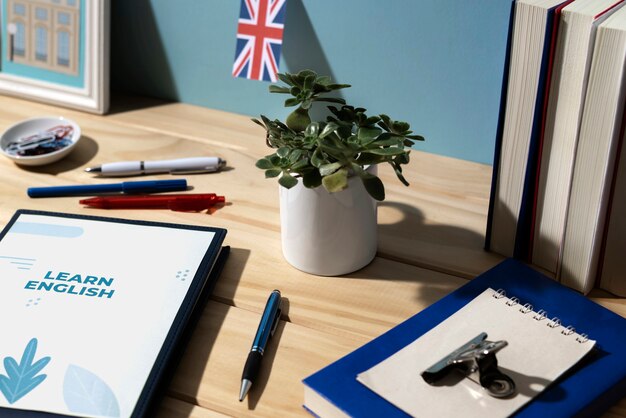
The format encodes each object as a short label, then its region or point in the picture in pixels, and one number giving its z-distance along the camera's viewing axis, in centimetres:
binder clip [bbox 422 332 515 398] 64
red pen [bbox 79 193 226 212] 93
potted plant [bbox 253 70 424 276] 74
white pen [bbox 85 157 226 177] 99
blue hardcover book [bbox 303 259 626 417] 63
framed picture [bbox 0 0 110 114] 110
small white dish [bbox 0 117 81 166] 100
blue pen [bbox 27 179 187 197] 95
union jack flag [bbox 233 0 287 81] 104
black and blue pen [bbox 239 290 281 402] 68
